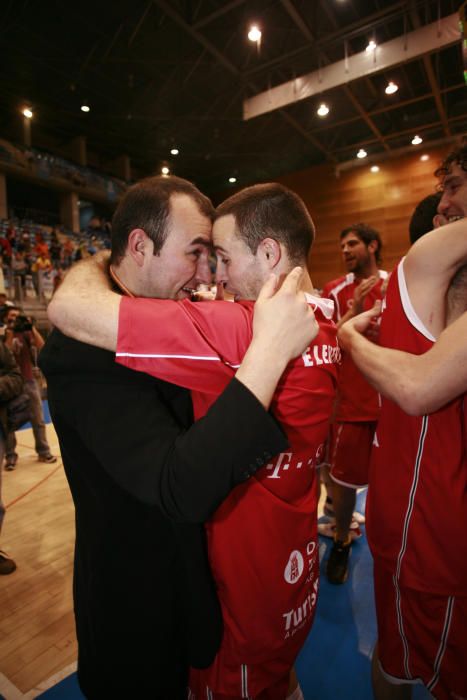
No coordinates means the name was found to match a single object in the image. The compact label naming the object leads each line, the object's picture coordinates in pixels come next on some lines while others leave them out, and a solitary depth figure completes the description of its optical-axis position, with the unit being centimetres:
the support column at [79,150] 1619
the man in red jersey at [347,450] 258
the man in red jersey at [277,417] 85
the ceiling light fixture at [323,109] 1086
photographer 474
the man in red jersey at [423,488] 117
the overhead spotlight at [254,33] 802
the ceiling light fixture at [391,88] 988
